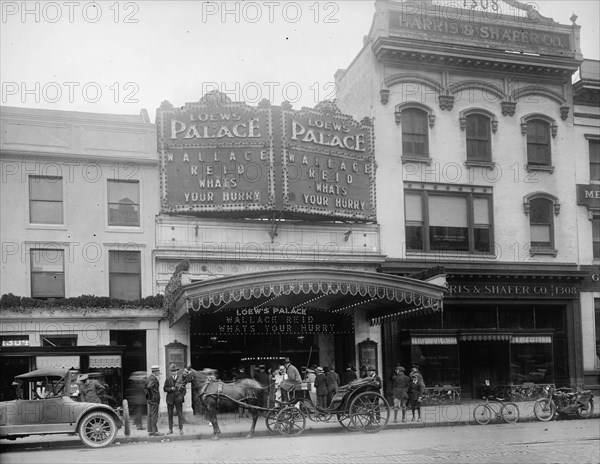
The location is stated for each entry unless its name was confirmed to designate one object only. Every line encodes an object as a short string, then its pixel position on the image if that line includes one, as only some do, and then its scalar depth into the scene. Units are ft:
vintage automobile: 59.21
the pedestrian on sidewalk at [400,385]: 78.64
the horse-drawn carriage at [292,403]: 65.05
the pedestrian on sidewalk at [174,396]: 68.59
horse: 65.00
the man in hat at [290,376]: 69.97
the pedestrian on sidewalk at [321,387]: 76.07
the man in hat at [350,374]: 81.20
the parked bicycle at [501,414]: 74.38
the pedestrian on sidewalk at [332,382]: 76.64
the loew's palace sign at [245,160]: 89.10
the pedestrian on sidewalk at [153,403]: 67.15
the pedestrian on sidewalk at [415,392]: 76.64
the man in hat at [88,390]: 69.62
